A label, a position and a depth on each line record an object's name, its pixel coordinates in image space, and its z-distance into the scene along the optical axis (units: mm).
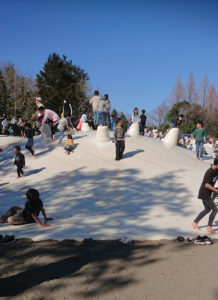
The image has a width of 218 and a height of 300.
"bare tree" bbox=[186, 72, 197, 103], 46656
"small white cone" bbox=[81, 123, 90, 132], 16147
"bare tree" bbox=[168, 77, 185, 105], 47312
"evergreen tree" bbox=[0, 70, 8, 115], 29938
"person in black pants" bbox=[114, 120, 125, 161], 9914
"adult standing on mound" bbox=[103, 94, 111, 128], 12648
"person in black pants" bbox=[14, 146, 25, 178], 8820
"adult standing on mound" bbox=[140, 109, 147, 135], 15172
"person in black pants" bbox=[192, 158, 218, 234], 4926
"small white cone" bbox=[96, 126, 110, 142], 12125
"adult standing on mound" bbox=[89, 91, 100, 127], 13320
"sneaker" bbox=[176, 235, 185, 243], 4604
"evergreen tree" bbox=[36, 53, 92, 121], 34531
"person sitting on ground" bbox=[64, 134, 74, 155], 11016
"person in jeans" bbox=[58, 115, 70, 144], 12016
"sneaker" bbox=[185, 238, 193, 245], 4543
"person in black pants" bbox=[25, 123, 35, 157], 10430
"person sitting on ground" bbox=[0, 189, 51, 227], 5025
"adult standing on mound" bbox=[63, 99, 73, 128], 13461
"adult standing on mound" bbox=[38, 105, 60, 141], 11284
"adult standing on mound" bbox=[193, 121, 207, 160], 10547
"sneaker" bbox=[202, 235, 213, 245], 4505
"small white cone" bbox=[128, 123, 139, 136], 14156
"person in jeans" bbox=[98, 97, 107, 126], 12627
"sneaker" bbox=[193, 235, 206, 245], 4508
